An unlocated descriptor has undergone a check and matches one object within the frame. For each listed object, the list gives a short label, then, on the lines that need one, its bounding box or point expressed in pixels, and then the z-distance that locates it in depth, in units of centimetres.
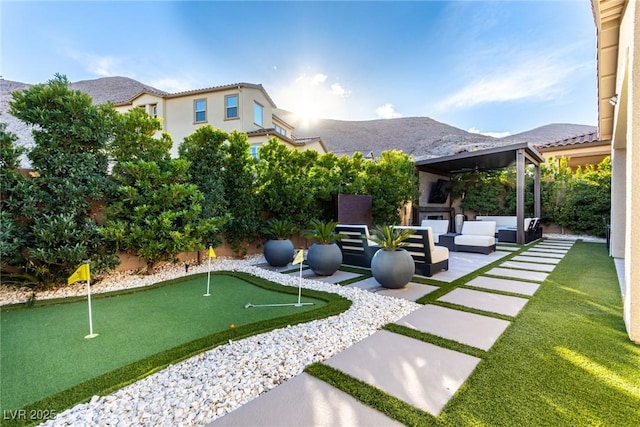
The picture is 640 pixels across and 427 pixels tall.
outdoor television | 1318
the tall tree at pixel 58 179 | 432
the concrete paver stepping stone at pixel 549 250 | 814
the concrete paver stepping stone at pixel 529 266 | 596
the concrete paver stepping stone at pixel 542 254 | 747
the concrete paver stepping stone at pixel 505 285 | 446
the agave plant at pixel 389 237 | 455
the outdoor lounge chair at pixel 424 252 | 535
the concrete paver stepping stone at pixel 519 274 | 523
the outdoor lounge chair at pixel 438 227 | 989
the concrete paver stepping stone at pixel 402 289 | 433
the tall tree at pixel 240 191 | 723
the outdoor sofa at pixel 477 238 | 806
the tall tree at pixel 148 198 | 518
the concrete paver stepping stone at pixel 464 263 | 548
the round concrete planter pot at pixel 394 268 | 449
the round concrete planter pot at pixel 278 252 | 640
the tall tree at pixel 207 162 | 662
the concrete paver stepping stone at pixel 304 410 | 170
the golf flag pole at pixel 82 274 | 282
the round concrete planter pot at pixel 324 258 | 546
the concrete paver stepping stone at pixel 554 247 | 871
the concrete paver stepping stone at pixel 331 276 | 537
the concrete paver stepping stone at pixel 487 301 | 365
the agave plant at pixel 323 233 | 548
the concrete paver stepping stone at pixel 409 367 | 195
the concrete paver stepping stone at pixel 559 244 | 936
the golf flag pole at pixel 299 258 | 395
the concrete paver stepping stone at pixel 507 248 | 890
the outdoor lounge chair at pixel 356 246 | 619
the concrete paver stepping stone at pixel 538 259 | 677
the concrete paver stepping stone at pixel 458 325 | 281
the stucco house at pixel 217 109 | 1573
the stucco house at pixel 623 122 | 262
